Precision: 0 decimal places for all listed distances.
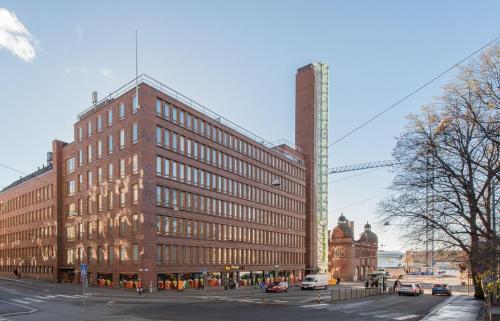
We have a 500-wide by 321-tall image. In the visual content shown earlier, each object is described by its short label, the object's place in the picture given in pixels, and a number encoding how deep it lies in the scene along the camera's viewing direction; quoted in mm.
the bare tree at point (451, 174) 17156
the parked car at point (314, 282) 62972
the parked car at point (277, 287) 54188
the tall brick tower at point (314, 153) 101000
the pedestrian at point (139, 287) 46459
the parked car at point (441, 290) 52425
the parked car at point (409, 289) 51125
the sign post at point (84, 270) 25605
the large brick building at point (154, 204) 54344
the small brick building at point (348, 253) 108125
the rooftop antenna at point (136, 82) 50875
